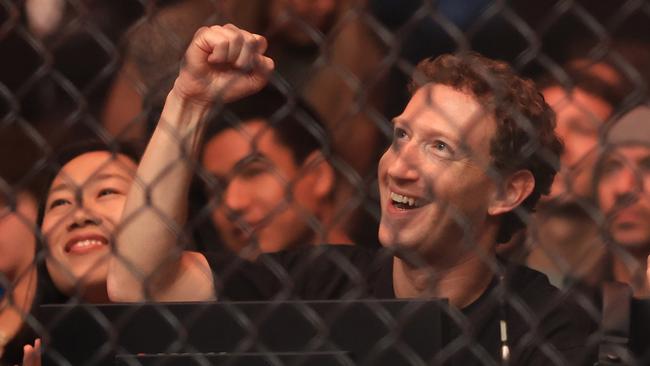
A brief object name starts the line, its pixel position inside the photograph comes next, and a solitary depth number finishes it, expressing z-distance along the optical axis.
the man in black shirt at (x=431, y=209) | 3.69
